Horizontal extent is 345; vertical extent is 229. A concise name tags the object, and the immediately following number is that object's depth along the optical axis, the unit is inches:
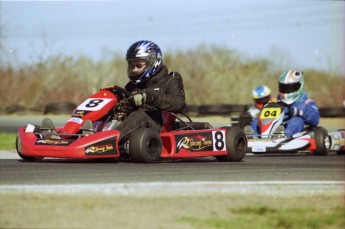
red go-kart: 662.5
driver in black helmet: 708.7
